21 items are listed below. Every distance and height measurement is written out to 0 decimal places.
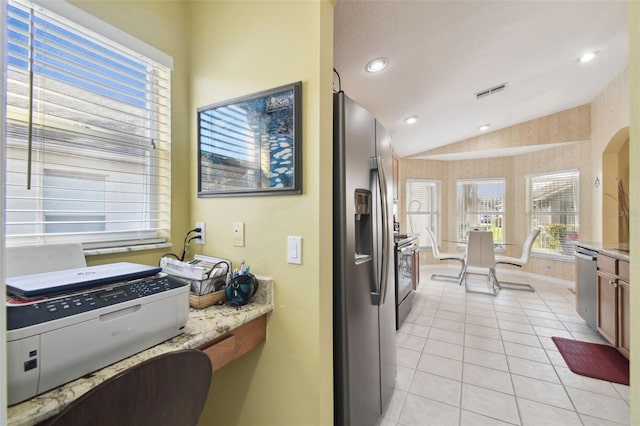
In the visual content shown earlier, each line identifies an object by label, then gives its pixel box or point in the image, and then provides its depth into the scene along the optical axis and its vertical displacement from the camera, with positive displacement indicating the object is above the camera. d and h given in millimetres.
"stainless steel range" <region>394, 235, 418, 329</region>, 2820 -712
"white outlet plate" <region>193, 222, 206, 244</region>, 1517 -106
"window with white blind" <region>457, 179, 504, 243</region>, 5832 +202
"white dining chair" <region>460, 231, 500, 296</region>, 4266 -649
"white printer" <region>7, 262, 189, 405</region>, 607 -295
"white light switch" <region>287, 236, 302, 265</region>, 1186 -163
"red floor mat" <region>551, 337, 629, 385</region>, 2096 -1281
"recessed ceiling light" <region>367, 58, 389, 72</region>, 2175 +1281
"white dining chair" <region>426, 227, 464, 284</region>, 4789 -792
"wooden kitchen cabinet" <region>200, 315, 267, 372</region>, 1041 -552
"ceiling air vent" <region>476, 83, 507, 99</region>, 3270 +1589
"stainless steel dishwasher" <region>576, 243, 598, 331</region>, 2725 -762
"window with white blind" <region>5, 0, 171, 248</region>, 1022 +358
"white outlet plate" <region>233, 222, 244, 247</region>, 1370 -106
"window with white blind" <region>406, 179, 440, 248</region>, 6180 +182
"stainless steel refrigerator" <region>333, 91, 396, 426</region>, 1283 -279
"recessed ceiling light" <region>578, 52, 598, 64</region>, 2898 +1789
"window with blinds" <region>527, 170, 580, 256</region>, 4754 +97
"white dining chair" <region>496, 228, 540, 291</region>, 4366 -769
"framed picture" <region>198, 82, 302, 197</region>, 1205 +359
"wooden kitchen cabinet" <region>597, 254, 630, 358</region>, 2176 -777
